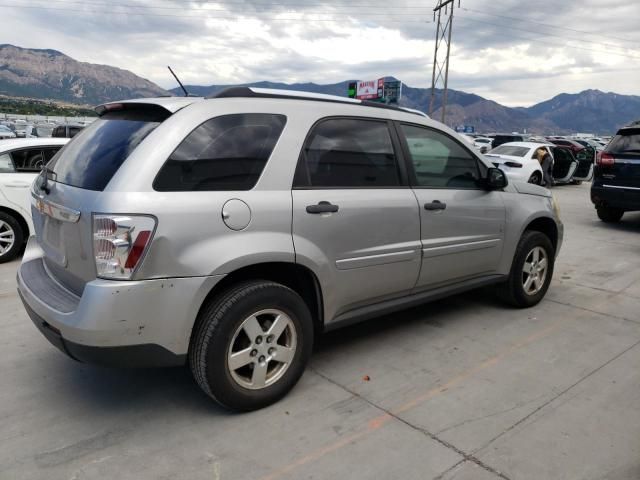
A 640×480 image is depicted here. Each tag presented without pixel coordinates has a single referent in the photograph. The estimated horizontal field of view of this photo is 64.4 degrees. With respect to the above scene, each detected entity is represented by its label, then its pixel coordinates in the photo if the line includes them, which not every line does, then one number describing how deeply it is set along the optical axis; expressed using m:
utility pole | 36.34
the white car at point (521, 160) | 14.34
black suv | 8.47
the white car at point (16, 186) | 6.20
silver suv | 2.46
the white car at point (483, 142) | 29.16
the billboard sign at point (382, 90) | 52.03
